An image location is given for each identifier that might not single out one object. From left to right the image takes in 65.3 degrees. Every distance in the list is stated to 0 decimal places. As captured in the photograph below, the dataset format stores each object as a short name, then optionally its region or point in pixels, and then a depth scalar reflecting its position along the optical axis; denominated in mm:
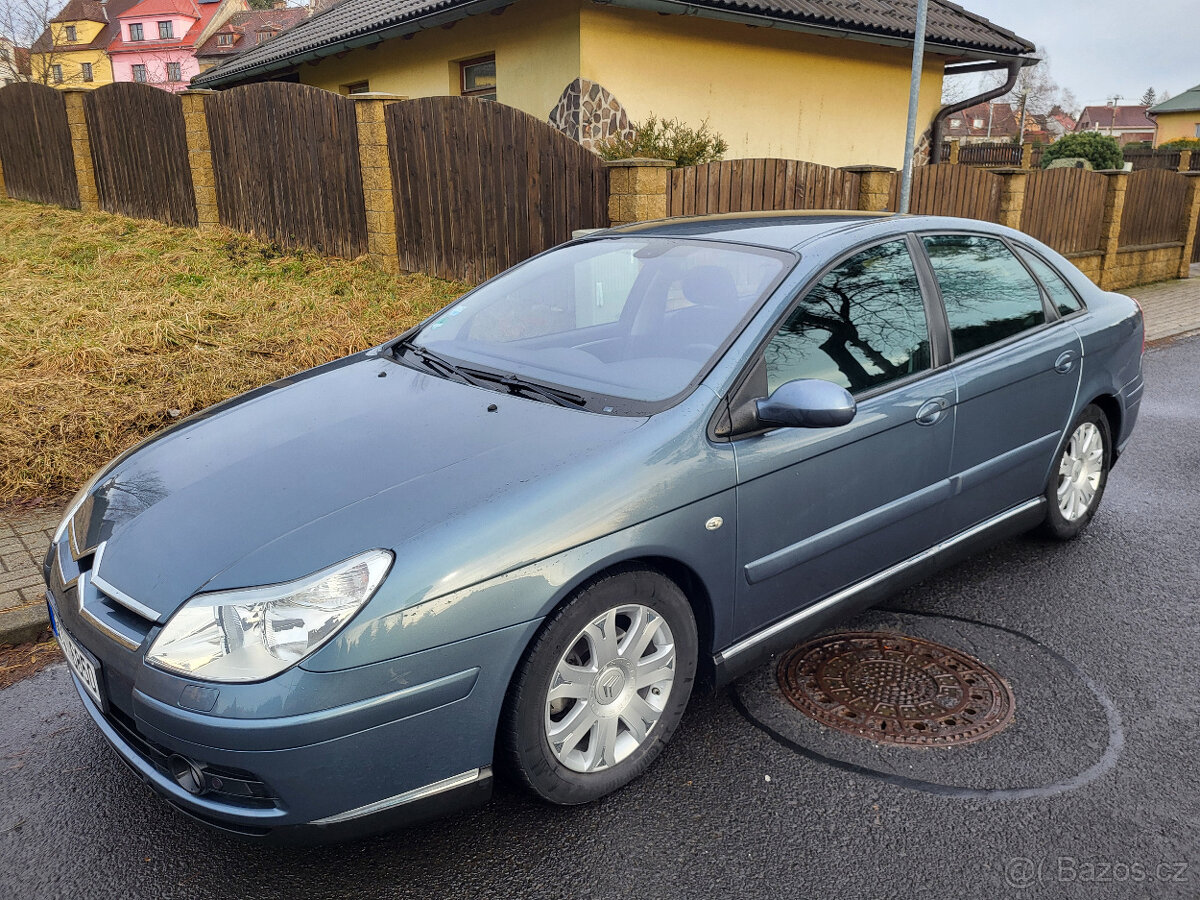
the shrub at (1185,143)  44531
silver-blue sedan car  2223
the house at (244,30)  66812
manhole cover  3105
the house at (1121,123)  110000
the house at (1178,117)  63562
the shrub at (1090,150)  27391
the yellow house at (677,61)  11758
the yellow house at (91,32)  72819
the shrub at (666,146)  10992
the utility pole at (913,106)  9484
